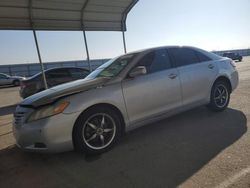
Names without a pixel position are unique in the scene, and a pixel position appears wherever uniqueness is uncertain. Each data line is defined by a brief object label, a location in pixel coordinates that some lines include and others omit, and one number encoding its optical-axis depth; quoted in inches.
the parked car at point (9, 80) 785.0
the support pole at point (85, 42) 246.5
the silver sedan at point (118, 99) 105.6
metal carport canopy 199.4
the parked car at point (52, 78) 312.6
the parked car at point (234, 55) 1123.5
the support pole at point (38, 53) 216.6
